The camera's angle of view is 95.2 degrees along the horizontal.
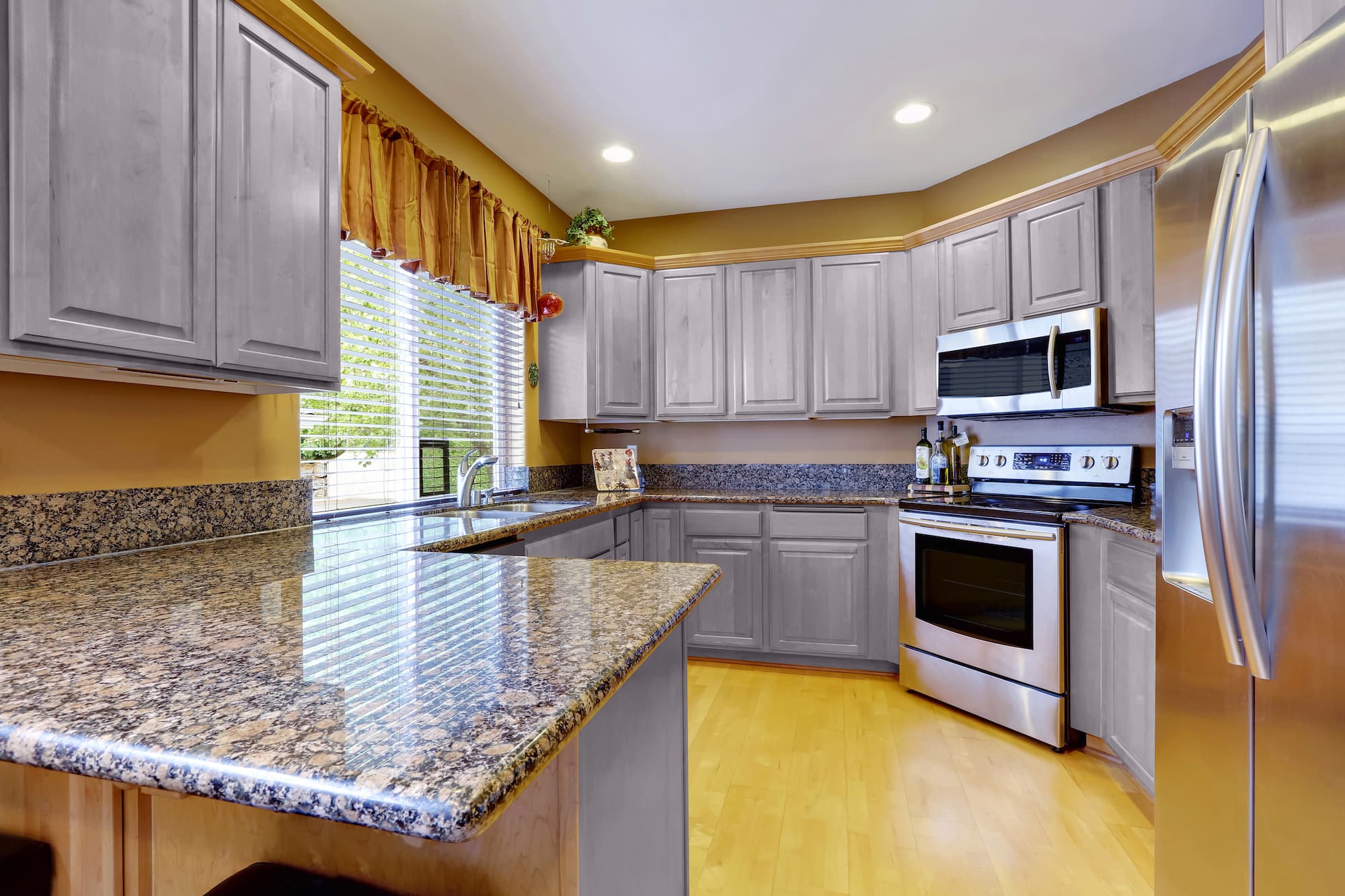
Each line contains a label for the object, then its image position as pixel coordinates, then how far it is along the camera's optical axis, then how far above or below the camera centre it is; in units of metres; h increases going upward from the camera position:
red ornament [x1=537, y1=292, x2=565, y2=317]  3.34 +0.78
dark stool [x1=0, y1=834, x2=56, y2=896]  0.74 -0.52
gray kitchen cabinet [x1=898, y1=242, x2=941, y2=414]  3.12 +0.59
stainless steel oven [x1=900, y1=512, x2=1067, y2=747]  2.33 -0.72
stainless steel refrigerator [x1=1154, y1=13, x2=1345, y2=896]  0.87 -0.04
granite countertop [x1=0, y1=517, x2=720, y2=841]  0.44 -0.23
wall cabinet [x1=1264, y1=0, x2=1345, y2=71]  0.98 +0.71
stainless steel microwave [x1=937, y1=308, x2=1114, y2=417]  2.48 +0.34
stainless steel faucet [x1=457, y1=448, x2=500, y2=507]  2.55 -0.13
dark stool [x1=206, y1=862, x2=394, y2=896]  0.68 -0.49
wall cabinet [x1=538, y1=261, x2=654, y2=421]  3.47 +0.59
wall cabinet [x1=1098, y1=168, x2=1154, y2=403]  2.37 +0.64
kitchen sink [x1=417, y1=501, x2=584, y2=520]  2.41 -0.26
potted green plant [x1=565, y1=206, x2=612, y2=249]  3.48 +1.24
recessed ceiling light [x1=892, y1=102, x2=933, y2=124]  2.68 +1.48
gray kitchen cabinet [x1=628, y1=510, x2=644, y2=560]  3.20 -0.46
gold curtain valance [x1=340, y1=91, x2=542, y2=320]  2.02 +0.92
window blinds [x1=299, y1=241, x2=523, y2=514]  2.18 +0.22
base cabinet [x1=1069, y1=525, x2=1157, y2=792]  1.92 -0.68
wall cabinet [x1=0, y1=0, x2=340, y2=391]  1.01 +0.50
